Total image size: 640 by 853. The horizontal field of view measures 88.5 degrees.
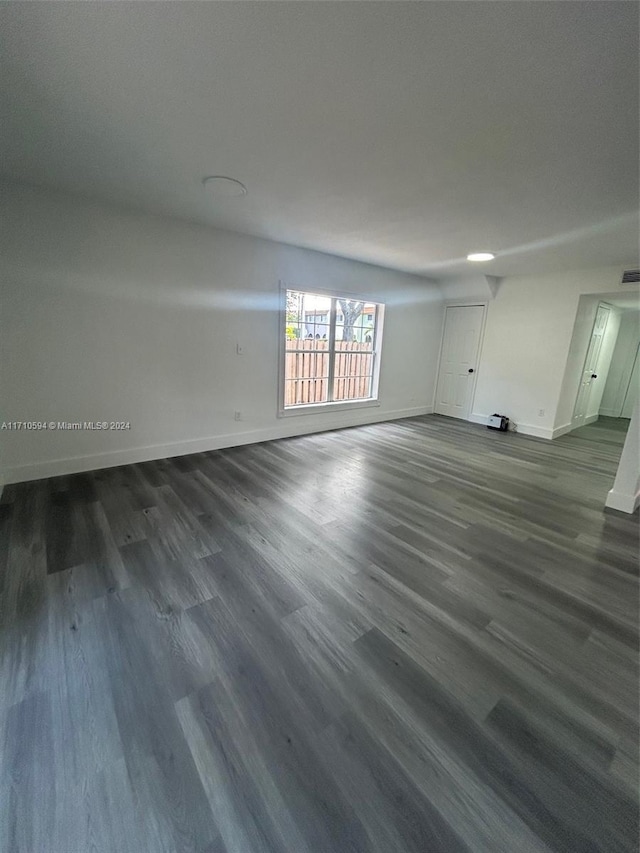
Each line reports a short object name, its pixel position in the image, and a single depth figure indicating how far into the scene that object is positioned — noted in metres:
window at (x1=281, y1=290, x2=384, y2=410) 4.48
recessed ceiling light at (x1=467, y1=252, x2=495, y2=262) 3.91
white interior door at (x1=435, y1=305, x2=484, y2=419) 5.84
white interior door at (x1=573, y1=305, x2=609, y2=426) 5.35
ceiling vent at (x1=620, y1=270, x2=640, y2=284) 4.00
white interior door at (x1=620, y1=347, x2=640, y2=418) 6.45
